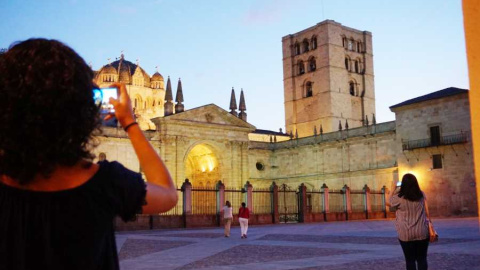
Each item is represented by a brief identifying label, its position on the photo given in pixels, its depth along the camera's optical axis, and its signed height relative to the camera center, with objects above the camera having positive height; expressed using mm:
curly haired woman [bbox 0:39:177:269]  1636 +137
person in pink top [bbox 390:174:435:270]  6164 -196
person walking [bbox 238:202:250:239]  19047 -418
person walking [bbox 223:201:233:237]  19984 -356
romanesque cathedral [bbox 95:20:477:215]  37719 +6219
